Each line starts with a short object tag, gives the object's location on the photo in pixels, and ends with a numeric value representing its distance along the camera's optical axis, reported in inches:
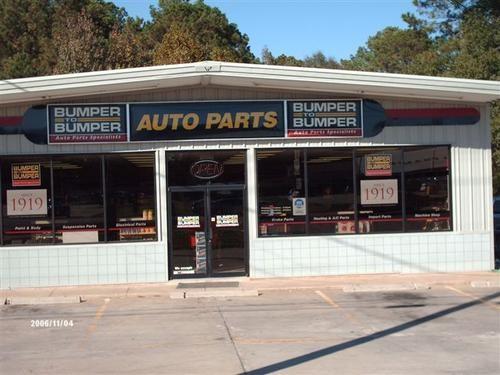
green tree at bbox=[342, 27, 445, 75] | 1787.6
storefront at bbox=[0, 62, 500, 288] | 590.2
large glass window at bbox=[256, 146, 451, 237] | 610.2
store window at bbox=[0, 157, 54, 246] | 592.4
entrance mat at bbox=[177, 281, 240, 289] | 565.9
